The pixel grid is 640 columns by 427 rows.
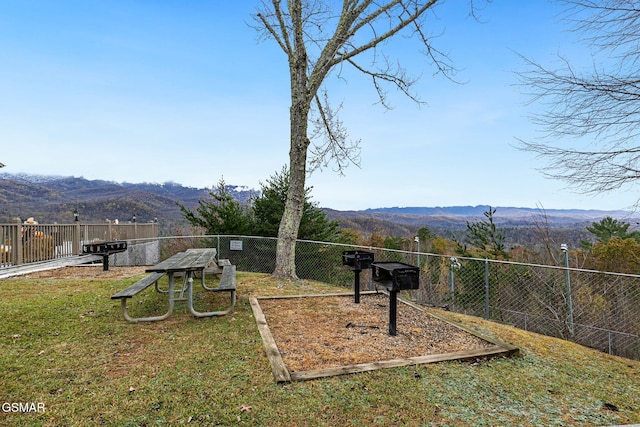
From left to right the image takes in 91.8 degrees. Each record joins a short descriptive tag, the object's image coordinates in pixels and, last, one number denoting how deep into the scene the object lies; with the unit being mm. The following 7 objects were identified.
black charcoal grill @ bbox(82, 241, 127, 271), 8367
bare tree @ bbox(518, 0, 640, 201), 3365
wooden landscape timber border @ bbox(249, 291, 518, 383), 2761
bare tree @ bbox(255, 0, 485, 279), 7461
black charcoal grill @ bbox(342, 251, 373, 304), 5342
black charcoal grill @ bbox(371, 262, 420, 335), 3814
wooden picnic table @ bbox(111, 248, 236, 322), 3990
